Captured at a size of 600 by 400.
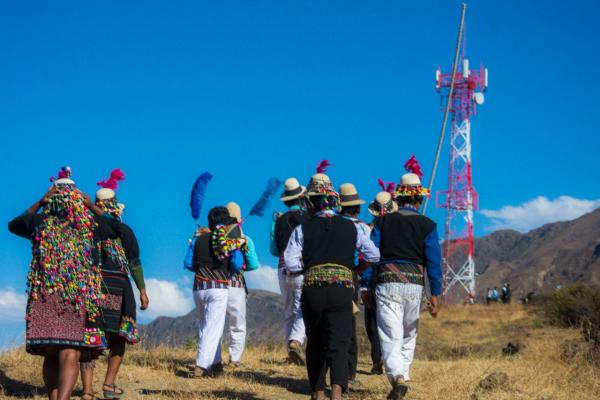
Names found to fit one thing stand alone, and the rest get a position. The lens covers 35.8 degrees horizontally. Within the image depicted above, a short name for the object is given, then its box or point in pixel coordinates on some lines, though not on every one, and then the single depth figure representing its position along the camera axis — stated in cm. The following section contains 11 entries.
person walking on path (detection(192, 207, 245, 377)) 1059
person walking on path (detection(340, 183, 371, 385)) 1017
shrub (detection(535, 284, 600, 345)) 2250
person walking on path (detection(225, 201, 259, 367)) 1087
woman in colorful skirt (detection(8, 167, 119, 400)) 719
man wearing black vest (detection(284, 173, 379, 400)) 807
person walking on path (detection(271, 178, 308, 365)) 1108
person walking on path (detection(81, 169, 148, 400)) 872
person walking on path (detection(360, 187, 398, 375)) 1071
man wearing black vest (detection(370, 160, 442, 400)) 887
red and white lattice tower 4559
